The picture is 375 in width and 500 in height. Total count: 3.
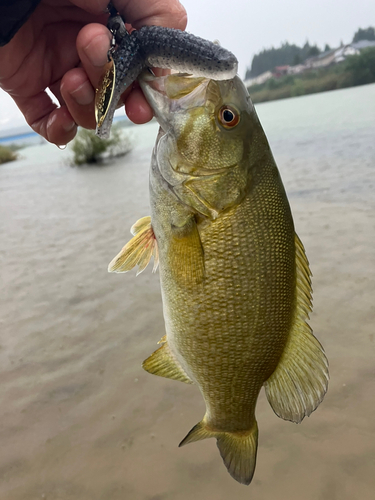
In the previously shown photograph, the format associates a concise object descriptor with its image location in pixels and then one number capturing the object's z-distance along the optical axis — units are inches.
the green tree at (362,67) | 1589.6
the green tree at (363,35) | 2352.1
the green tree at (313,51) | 2492.1
